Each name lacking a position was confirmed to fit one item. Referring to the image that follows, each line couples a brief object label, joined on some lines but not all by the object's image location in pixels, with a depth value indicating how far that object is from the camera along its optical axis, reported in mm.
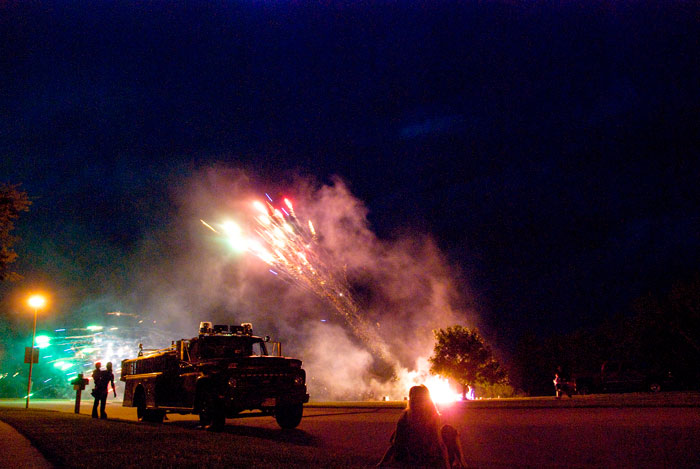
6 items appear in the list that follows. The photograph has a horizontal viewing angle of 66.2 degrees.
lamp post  31812
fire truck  13836
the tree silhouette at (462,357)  62094
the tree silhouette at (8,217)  19781
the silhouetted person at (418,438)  5958
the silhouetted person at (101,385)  20109
